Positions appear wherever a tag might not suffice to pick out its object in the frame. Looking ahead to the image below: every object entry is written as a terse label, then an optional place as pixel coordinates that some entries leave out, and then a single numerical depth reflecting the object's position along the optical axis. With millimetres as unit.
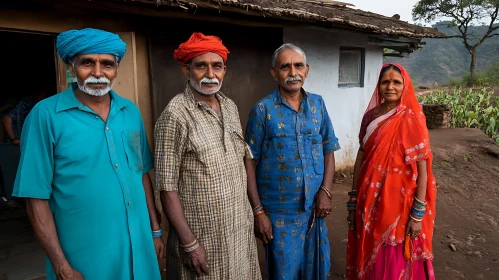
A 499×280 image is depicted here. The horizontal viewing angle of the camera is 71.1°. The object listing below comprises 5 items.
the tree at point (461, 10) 24209
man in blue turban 1490
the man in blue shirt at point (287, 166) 2324
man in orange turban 1824
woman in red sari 2336
